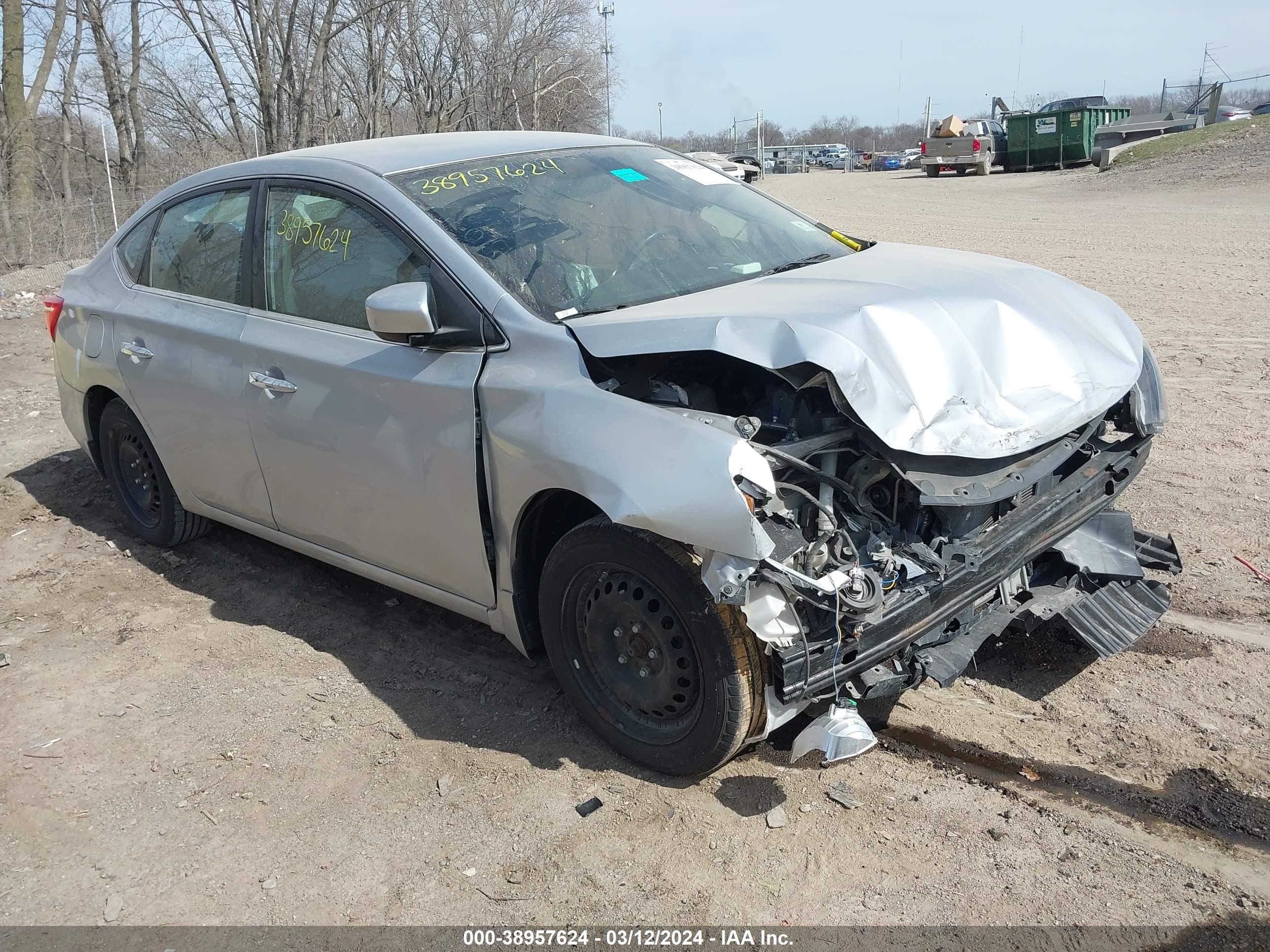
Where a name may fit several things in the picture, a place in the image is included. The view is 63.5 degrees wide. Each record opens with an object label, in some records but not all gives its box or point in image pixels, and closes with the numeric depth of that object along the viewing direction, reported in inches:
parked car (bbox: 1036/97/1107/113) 1381.6
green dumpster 1237.1
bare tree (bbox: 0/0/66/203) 806.5
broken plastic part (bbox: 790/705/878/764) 114.1
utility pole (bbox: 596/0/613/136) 2345.0
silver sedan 116.0
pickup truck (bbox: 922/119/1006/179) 1334.9
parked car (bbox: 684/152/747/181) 653.3
